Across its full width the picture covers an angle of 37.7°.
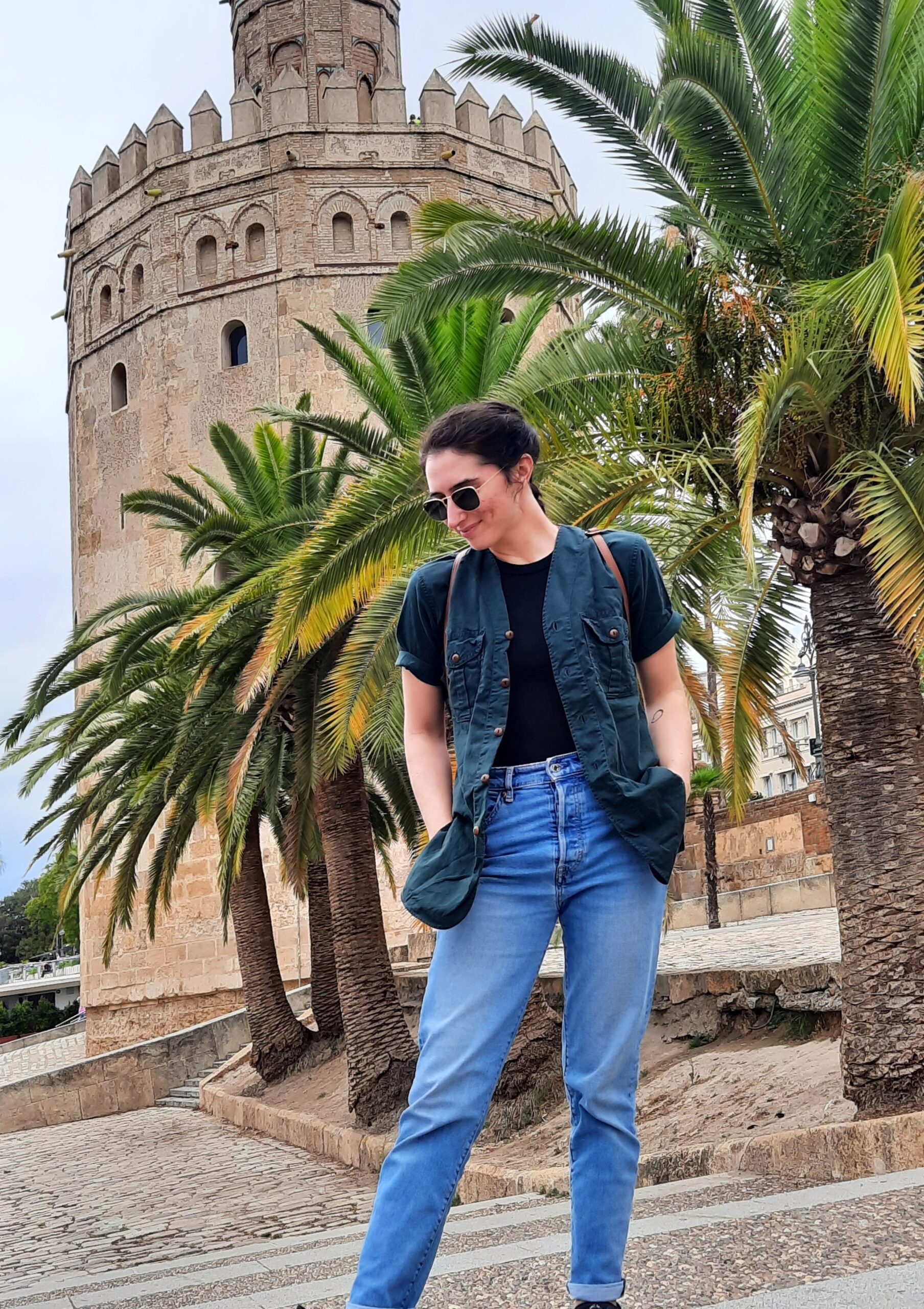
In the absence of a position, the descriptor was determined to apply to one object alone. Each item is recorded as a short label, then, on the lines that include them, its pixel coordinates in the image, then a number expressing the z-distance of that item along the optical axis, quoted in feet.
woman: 6.98
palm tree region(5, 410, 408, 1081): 39.83
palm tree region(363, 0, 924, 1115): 21.22
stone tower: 81.71
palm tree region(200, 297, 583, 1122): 25.31
